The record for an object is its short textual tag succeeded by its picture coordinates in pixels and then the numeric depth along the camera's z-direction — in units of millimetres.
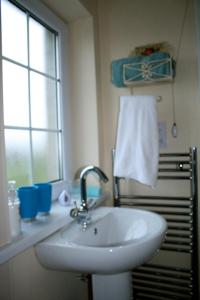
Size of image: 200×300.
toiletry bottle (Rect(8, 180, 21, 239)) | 816
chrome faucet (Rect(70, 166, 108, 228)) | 1075
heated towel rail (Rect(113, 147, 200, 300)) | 1418
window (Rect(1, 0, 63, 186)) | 1132
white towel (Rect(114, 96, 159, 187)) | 1322
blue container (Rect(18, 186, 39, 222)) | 917
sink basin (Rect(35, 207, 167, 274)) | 775
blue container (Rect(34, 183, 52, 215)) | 1024
